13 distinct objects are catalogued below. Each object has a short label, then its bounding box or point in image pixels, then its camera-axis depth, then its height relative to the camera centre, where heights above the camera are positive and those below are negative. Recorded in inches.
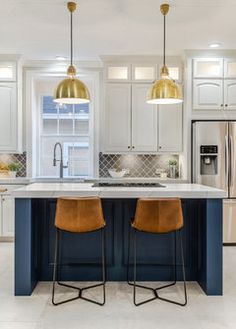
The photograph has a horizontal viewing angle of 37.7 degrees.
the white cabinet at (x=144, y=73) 214.2 +53.4
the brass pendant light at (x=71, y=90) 131.0 +26.1
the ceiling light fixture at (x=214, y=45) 190.4 +63.8
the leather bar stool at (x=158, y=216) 114.1 -19.0
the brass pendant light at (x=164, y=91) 132.1 +26.3
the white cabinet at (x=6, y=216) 203.5 -34.1
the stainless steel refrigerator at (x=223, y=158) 194.4 +0.5
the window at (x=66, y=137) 232.4 +14.5
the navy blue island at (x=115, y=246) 132.8 -34.0
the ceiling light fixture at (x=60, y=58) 213.3 +62.5
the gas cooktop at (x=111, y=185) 145.2 -11.2
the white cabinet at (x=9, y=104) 210.4 +33.1
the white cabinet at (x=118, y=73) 213.3 +53.1
